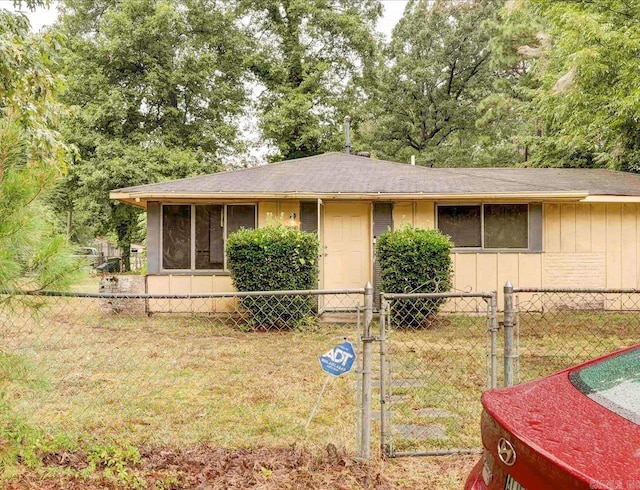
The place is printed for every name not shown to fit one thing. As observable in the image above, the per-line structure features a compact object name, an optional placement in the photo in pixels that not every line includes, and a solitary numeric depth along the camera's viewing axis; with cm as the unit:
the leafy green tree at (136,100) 1722
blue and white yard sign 326
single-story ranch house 950
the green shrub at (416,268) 814
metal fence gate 342
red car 143
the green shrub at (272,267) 804
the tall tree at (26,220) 240
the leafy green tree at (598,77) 902
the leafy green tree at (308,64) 2056
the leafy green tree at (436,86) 2291
